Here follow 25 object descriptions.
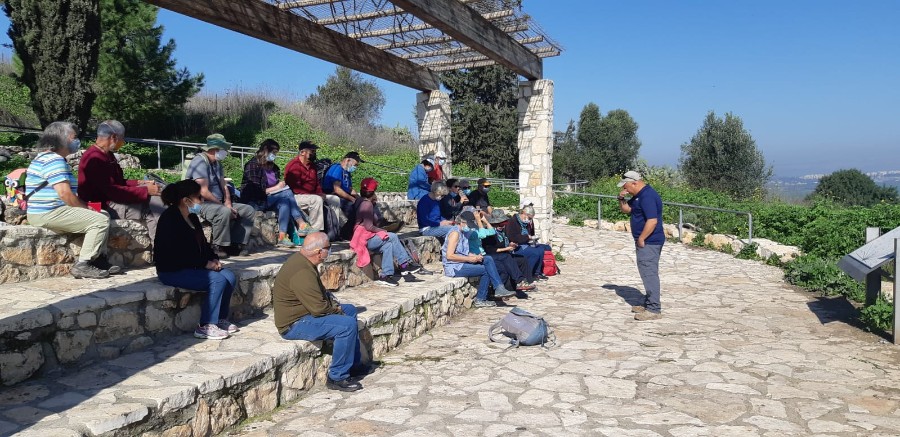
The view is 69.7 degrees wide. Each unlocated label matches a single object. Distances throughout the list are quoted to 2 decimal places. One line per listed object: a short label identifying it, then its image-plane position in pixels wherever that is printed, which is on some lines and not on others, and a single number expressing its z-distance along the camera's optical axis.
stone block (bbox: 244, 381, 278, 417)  4.28
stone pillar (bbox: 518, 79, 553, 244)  12.05
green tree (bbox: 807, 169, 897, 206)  39.69
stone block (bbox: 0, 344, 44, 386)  3.74
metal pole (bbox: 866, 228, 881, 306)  6.89
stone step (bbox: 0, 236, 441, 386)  3.86
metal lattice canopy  7.56
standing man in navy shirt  7.33
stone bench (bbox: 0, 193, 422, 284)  4.93
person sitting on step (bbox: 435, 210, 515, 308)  7.97
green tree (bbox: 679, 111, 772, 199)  27.73
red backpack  10.52
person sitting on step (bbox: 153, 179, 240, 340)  4.93
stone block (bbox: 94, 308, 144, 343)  4.37
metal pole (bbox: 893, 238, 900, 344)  6.06
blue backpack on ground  6.22
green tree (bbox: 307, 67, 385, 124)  35.22
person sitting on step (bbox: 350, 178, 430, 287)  7.37
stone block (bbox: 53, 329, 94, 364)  4.07
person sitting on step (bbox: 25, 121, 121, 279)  5.12
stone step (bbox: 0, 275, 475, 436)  3.35
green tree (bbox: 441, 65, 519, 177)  30.25
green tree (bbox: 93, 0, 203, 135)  20.72
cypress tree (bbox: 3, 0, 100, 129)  15.07
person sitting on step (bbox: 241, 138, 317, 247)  7.68
